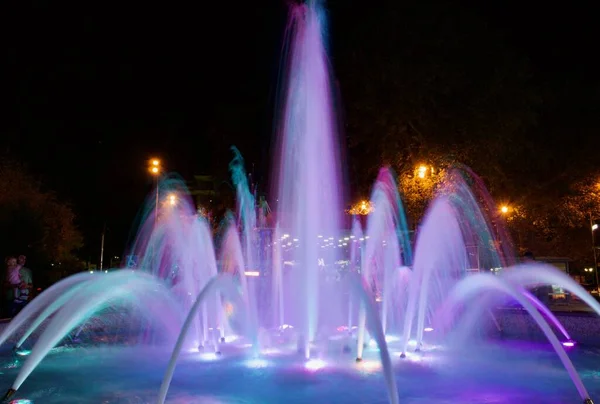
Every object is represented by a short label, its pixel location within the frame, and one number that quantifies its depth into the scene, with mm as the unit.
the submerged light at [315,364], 9227
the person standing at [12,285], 12922
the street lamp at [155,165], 25781
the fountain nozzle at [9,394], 7031
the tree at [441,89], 23031
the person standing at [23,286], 12992
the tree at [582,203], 25875
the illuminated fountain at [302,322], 7844
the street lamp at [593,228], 26953
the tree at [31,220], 23109
